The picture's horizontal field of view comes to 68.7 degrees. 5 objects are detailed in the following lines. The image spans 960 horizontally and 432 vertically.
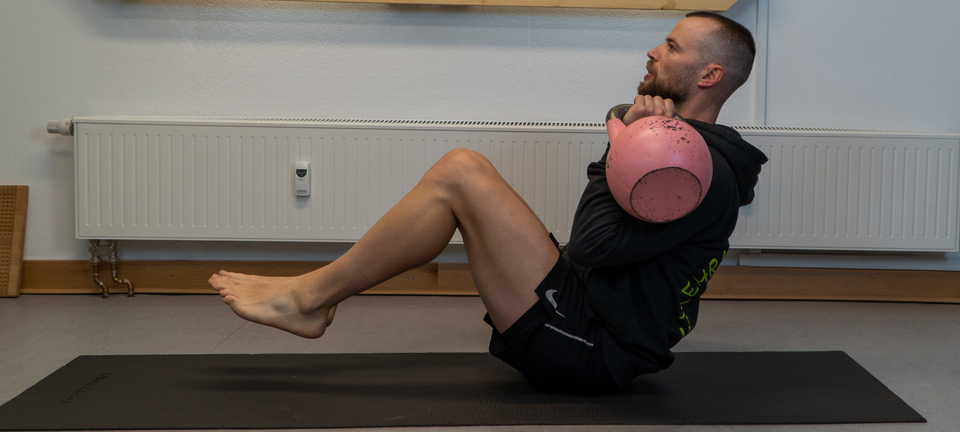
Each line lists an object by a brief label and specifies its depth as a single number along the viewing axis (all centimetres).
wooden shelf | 260
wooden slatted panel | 271
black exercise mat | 138
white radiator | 260
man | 137
